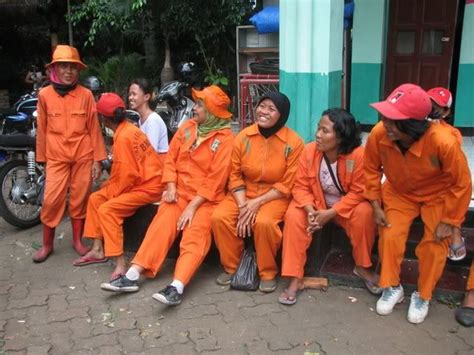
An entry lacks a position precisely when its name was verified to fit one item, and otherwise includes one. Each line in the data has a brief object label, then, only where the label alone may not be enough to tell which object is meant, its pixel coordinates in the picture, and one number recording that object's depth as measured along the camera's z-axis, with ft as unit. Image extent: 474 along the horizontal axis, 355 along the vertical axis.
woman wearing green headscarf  11.77
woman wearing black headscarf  11.70
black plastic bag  11.86
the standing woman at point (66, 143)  13.44
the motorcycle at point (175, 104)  18.37
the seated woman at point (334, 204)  11.16
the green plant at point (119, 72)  28.30
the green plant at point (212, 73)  27.14
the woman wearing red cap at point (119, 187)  12.74
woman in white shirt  14.38
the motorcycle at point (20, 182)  15.35
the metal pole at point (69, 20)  29.36
